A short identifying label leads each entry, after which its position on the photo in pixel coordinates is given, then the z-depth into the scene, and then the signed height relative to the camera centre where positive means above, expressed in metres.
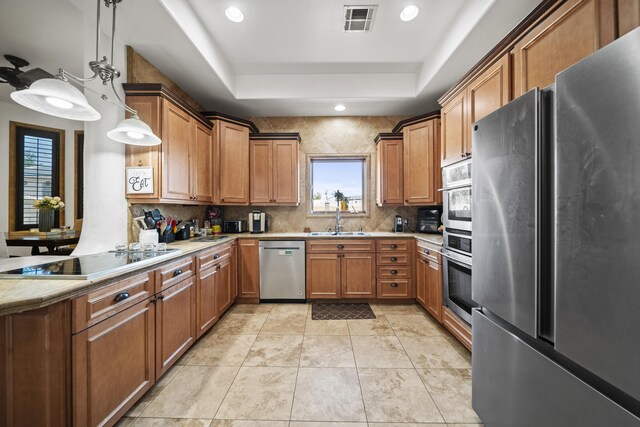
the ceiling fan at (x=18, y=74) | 2.58 +1.60
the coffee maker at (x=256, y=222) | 3.54 -0.09
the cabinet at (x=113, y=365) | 1.10 -0.80
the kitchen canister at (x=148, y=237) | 2.01 -0.18
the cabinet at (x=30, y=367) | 1.00 -0.64
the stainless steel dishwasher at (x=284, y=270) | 3.16 -0.73
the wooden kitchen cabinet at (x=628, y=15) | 0.95 +0.83
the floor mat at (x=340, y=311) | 2.78 -1.18
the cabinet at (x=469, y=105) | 1.68 +0.92
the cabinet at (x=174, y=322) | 1.64 -0.82
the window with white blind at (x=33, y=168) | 3.10 +0.64
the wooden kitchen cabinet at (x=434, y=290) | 2.46 -0.81
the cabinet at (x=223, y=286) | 2.57 -0.80
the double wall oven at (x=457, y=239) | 1.93 -0.20
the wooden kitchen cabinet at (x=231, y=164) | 3.17 +0.73
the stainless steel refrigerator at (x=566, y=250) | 0.66 -0.13
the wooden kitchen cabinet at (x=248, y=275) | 3.15 -0.79
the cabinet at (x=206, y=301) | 2.18 -0.83
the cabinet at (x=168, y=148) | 2.17 +0.70
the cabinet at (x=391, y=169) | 3.50 +0.69
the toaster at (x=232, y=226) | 3.58 -0.15
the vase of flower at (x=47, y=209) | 2.96 +0.09
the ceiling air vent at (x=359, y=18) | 2.18 +1.91
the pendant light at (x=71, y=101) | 1.23 +0.65
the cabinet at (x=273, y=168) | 3.51 +0.71
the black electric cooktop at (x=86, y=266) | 1.17 -0.29
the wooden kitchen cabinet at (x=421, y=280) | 2.79 -0.80
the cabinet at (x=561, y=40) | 1.07 +0.91
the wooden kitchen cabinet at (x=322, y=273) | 3.16 -0.77
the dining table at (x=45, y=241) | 2.59 -0.27
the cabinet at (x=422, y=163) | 3.05 +0.71
